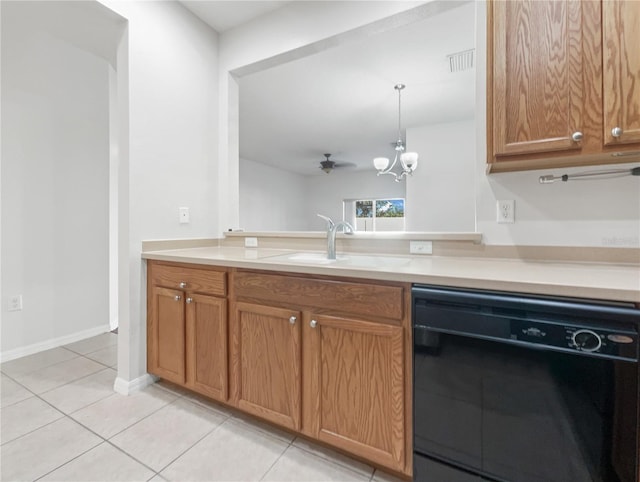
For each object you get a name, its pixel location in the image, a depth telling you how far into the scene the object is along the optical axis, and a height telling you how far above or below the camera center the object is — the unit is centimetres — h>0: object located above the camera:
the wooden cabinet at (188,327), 160 -51
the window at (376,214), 735 +72
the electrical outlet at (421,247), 167 -3
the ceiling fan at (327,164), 633 +169
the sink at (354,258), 159 -10
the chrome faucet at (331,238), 180 +2
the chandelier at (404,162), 373 +104
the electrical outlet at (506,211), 143 +15
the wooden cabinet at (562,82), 100 +59
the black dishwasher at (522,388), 83 -46
